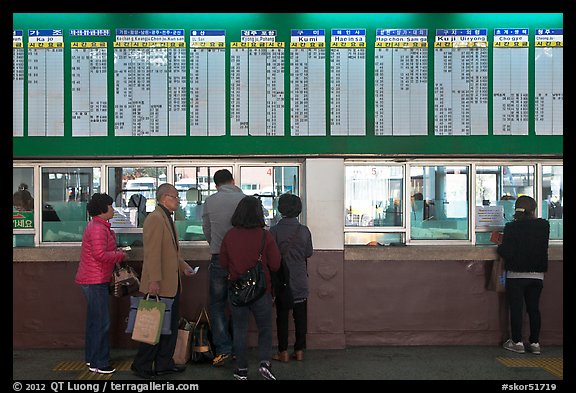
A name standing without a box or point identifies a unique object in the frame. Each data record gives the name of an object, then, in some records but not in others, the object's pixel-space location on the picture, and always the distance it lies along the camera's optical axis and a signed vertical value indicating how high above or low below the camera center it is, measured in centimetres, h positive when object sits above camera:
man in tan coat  545 -70
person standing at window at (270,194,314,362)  603 -63
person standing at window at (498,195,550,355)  638 -73
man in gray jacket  598 -75
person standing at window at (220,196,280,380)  540 -61
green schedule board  665 +137
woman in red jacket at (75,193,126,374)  571 -77
